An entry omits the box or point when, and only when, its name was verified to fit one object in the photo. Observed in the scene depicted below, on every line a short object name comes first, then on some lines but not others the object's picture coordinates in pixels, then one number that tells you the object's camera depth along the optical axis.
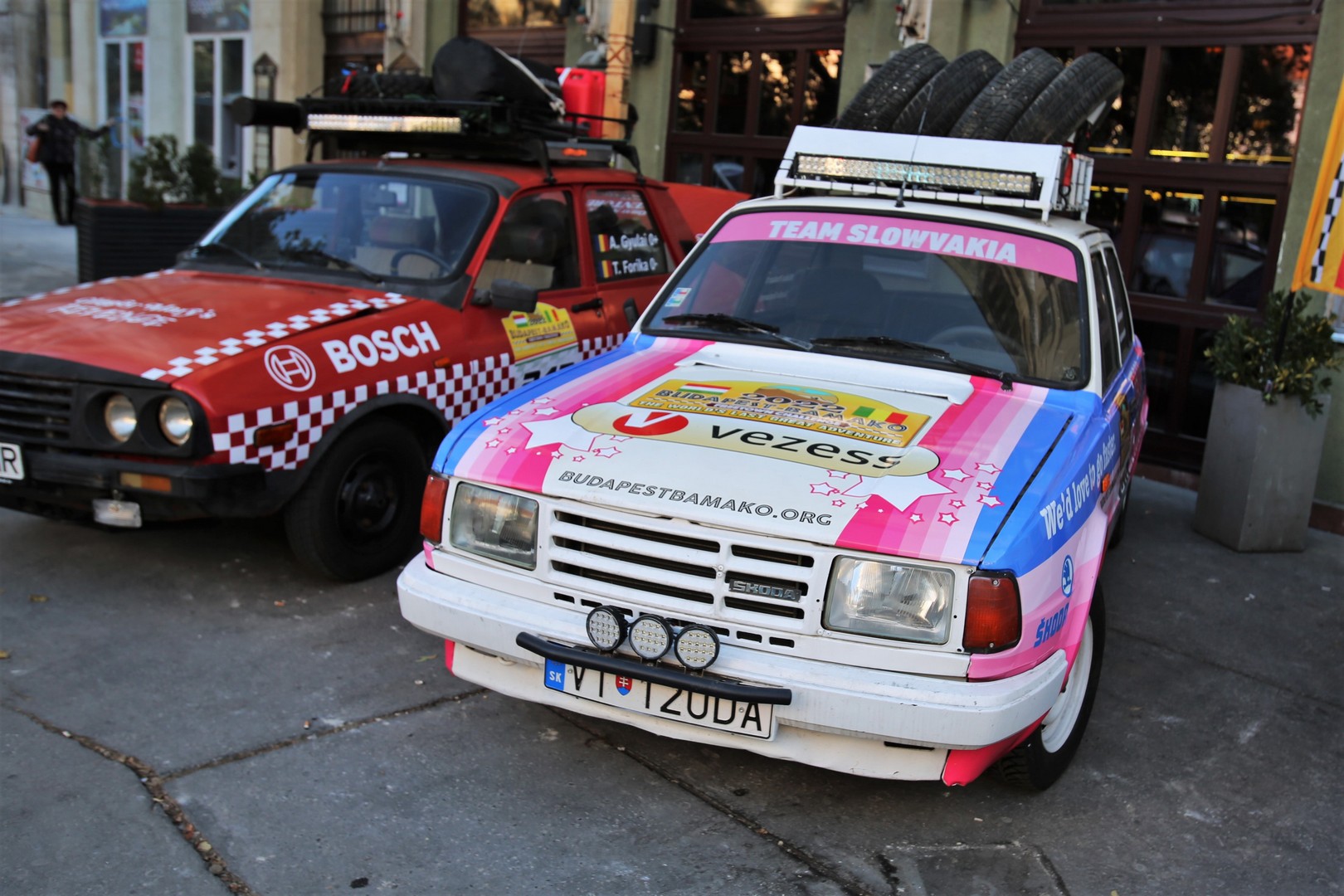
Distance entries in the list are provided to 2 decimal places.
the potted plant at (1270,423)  6.35
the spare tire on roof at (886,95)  5.77
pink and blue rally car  3.11
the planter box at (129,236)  9.89
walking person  16.48
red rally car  4.56
